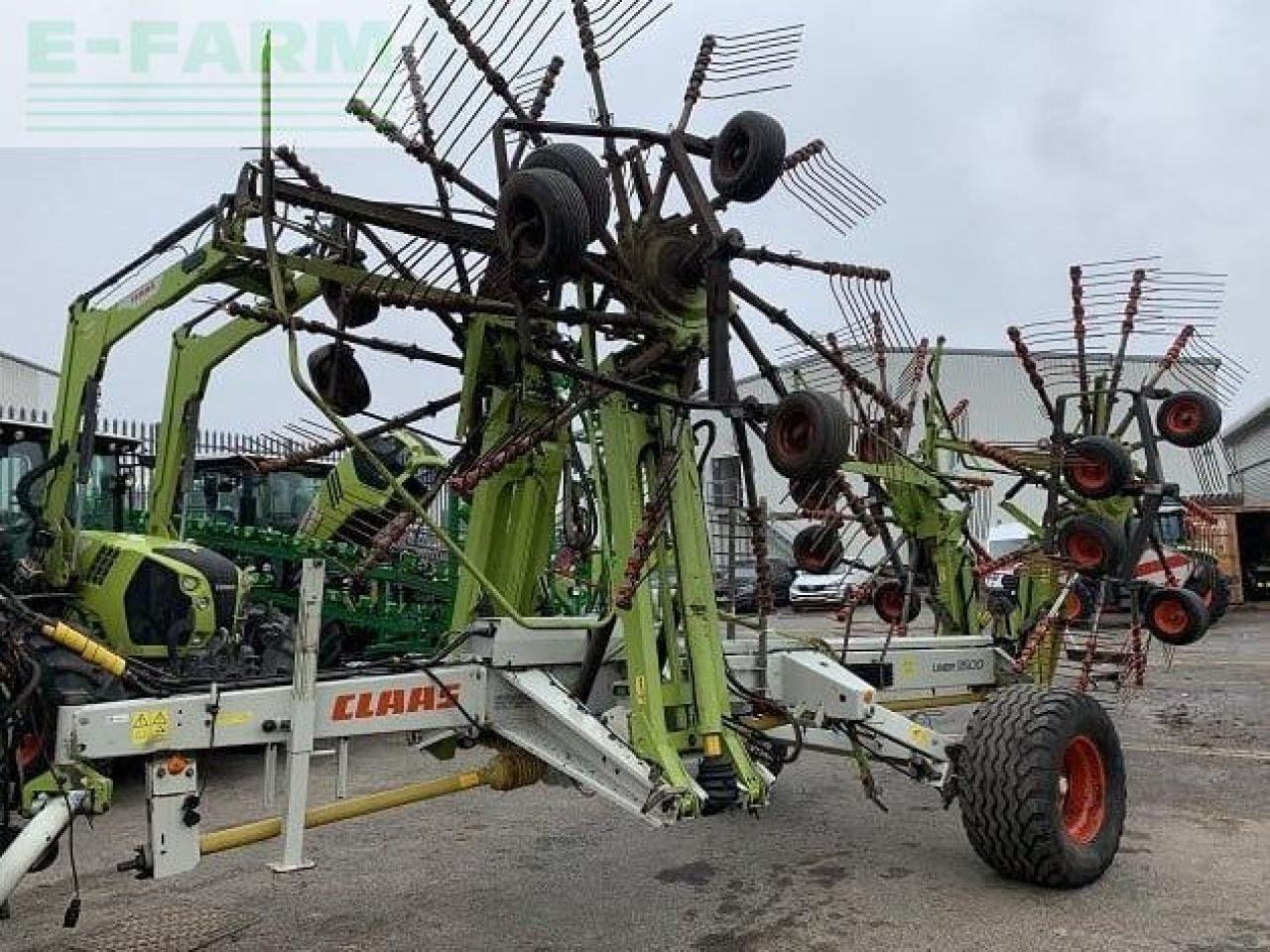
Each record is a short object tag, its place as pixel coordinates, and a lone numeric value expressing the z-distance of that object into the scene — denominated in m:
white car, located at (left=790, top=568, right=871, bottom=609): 23.36
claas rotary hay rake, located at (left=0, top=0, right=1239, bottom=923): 4.29
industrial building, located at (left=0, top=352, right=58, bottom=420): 26.86
